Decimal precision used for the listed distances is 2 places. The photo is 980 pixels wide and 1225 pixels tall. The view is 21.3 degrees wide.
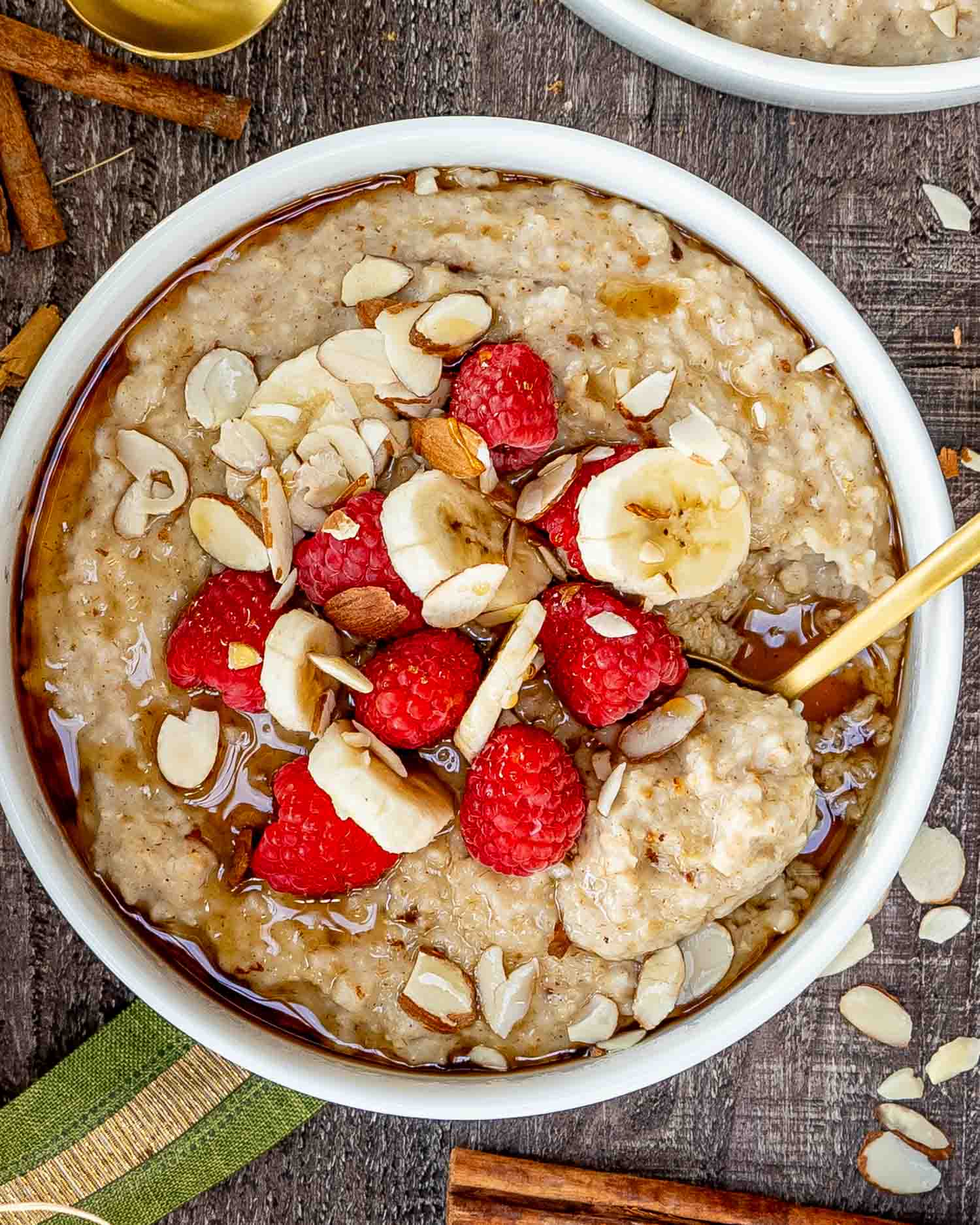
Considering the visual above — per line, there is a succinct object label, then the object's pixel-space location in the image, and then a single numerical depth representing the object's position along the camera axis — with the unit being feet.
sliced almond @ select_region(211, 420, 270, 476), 1.42
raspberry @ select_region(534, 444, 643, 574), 1.42
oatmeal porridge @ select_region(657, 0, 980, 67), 1.51
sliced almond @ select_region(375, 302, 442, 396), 1.42
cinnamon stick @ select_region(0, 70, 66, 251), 1.50
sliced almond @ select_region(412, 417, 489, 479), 1.41
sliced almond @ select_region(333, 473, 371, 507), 1.42
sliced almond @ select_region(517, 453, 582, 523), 1.42
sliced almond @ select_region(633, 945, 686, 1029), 1.46
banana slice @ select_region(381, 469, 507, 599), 1.38
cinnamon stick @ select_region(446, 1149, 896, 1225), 1.56
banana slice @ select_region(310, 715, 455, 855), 1.39
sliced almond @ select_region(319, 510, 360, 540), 1.40
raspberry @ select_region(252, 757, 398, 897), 1.41
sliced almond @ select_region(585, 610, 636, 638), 1.39
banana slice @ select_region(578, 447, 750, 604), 1.40
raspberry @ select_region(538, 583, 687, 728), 1.39
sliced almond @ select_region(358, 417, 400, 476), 1.43
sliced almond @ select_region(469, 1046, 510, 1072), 1.47
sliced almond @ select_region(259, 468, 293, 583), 1.42
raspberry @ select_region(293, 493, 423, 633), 1.41
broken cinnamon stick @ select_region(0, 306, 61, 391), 1.49
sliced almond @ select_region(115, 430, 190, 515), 1.43
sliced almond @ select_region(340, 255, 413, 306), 1.43
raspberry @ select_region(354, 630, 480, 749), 1.40
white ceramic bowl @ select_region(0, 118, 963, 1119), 1.43
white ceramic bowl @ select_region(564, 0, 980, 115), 1.46
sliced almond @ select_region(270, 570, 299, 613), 1.43
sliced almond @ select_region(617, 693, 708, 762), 1.41
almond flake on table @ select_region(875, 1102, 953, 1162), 1.58
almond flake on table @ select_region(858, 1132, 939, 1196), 1.58
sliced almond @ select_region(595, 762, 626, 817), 1.41
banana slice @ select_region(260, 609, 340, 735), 1.40
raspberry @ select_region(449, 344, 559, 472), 1.39
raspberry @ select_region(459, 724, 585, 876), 1.38
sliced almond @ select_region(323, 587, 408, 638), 1.41
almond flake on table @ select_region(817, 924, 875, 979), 1.56
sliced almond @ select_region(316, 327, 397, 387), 1.42
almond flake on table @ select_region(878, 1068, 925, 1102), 1.58
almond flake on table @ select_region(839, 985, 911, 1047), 1.57
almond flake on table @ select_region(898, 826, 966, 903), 1.56
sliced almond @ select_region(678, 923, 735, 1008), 1.47
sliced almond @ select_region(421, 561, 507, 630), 1.40
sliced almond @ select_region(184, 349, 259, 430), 1.43
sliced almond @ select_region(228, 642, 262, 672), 1.40
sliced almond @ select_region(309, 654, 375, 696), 1.40
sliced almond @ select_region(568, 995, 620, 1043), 1.46
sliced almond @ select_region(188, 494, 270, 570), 1.43
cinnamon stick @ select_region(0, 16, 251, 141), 1.49
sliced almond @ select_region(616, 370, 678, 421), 1.42
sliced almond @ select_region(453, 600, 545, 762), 1.41
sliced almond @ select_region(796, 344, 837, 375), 1.46
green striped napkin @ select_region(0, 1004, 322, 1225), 1.54
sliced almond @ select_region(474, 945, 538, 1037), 1.44
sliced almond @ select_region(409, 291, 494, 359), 1.42
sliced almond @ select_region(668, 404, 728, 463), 1.42
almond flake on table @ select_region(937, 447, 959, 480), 1.55
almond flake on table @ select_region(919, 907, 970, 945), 1.56
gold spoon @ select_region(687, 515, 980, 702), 1.41
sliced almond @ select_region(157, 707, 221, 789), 1.44
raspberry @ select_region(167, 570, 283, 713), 1.41
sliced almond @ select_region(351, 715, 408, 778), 1.41
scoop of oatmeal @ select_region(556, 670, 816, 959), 1.40
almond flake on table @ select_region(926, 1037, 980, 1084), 1.58
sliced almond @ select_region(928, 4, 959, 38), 1.52
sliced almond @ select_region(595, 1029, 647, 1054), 1.46
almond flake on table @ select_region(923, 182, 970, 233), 1.54
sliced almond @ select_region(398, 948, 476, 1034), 1.44
